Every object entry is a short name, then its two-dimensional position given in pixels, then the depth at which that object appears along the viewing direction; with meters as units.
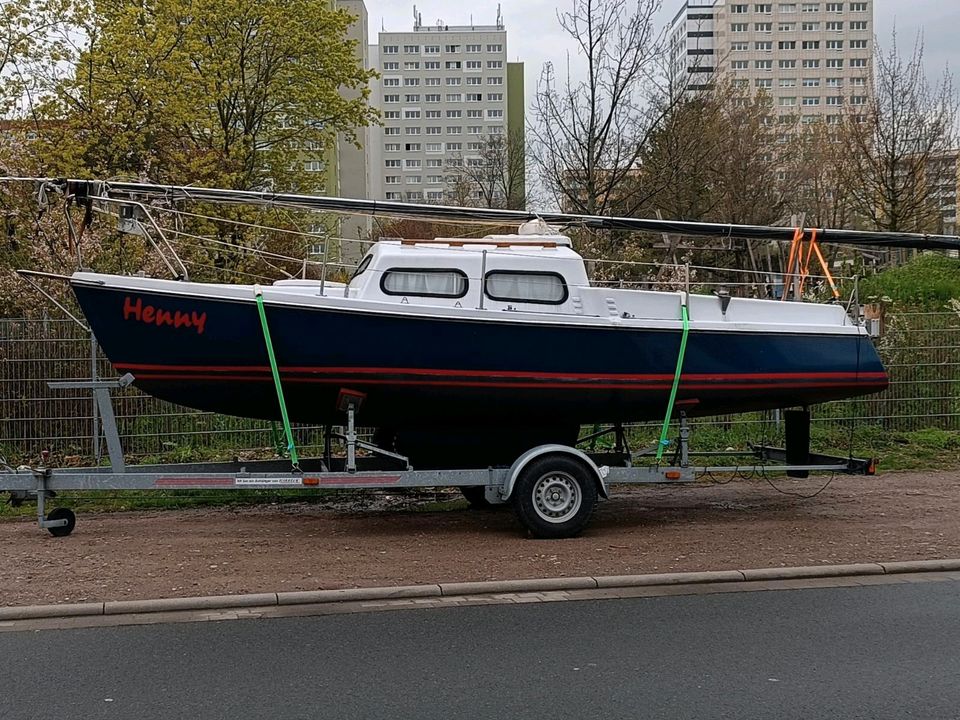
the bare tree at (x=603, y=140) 20.17
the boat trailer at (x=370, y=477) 9.63
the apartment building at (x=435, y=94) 116.19
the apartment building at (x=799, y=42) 114.00
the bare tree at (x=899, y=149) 29.41
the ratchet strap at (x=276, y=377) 9.70
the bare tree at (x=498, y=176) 41.19
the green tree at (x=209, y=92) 22.91
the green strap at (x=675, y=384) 10.59
